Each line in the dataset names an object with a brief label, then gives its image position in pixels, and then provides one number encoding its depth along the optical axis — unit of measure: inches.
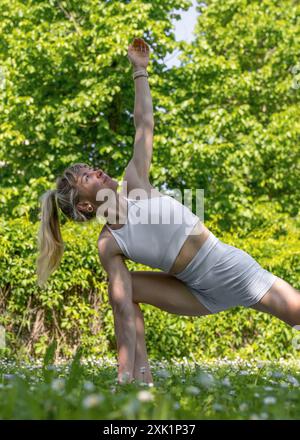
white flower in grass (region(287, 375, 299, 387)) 229.4
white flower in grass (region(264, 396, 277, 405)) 163.4
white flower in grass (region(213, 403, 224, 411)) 166.2
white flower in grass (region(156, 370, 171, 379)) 225.7
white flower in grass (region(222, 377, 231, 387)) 200.7
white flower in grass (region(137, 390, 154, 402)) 144.8
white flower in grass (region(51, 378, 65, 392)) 169.8
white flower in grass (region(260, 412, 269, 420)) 157.0
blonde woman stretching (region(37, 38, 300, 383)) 286.7
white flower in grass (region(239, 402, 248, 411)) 169.8
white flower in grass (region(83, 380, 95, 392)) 164.4
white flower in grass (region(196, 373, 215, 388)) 195.8
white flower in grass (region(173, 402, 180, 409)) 164.4
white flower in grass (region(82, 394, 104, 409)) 140.3
